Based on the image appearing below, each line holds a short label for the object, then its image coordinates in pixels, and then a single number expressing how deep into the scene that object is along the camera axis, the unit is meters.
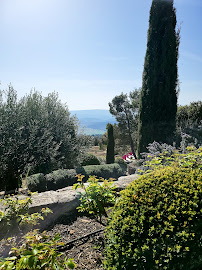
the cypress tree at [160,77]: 9.78
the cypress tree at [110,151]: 13.79
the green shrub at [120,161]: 12.55
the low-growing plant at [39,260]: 1.26
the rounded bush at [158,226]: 1.31
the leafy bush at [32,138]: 6.31
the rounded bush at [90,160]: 10.00
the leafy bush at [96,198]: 2.36
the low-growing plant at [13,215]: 2.40
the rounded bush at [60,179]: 5.85
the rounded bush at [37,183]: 5.31
